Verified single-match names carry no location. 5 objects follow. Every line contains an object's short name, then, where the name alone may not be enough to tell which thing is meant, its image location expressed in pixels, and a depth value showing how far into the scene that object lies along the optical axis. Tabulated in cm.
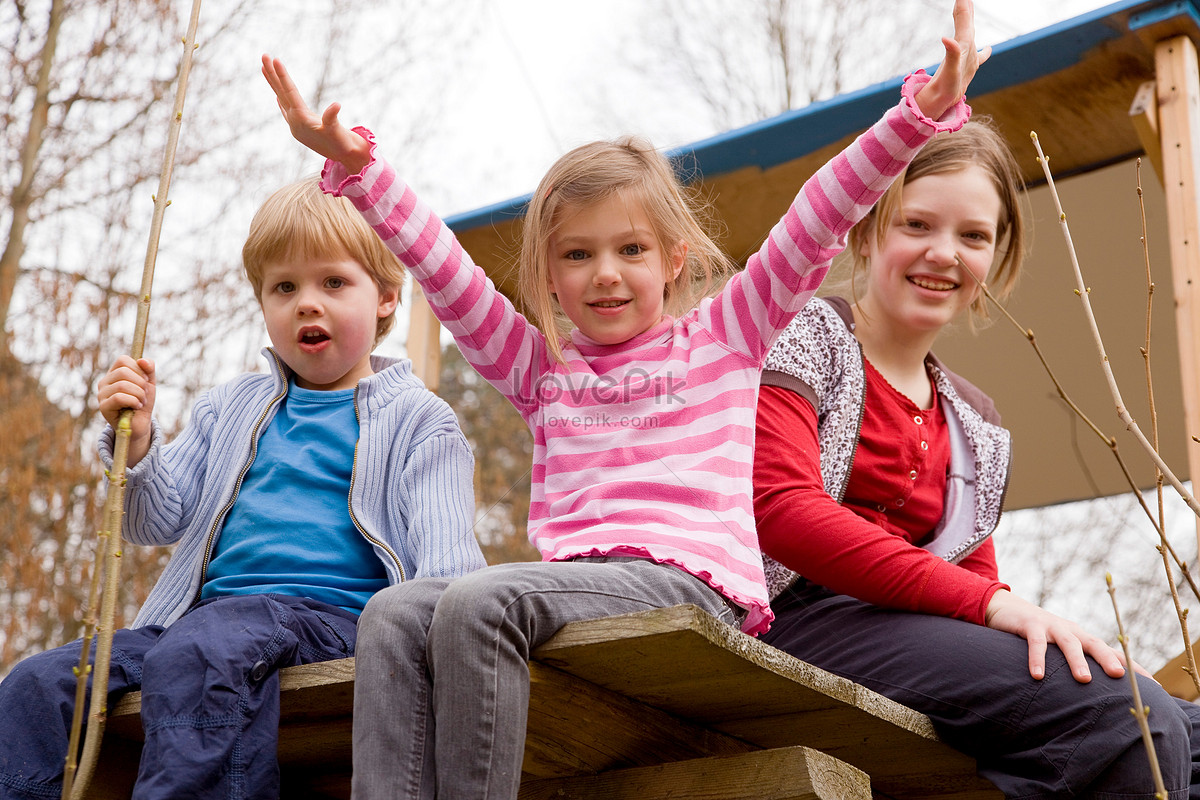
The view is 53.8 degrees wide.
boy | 152
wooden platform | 134
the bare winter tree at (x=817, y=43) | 972
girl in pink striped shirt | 129
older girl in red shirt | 159
